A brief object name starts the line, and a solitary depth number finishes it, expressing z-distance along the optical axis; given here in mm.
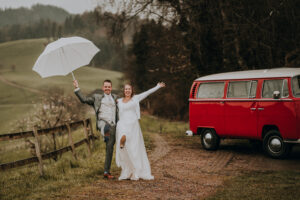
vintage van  9938
